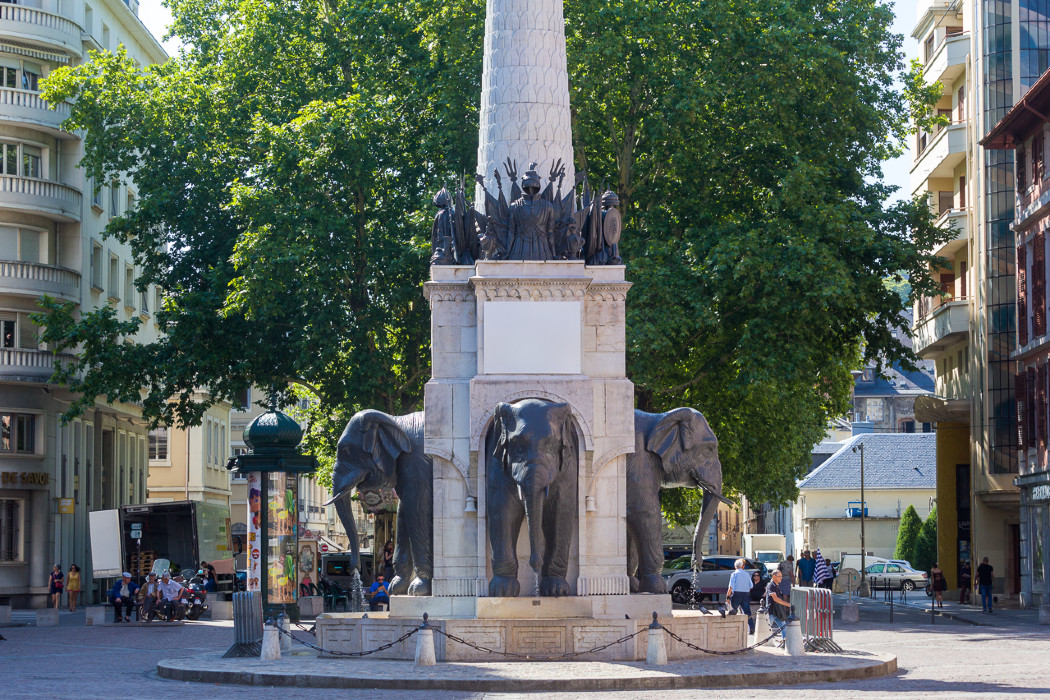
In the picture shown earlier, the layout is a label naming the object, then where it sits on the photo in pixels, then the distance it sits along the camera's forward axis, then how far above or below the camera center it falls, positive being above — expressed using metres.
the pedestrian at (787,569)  40.24 -2.99
